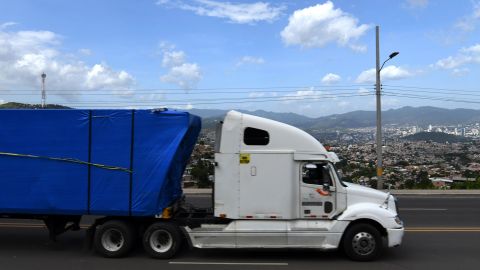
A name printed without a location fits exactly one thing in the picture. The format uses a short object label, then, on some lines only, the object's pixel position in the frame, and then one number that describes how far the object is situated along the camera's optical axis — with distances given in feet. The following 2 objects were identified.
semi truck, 28.37
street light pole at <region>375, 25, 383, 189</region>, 84.58
